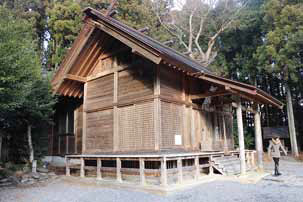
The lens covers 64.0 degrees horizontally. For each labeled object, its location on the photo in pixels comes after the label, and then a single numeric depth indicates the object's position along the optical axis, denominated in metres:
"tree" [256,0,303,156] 17.38
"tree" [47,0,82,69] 20.70
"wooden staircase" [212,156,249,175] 8.17
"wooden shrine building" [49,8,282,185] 7.39
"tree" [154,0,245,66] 23.84
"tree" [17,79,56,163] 9.07
